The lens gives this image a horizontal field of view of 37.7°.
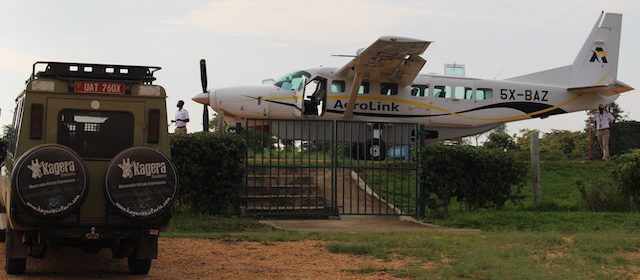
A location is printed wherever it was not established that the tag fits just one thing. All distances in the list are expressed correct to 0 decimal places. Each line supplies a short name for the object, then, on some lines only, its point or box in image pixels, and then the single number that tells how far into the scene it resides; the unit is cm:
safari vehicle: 973
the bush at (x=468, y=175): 2033
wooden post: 2136
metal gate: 1998
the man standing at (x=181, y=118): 2611
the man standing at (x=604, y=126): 2809
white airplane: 2698
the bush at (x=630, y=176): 2044
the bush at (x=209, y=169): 1873
